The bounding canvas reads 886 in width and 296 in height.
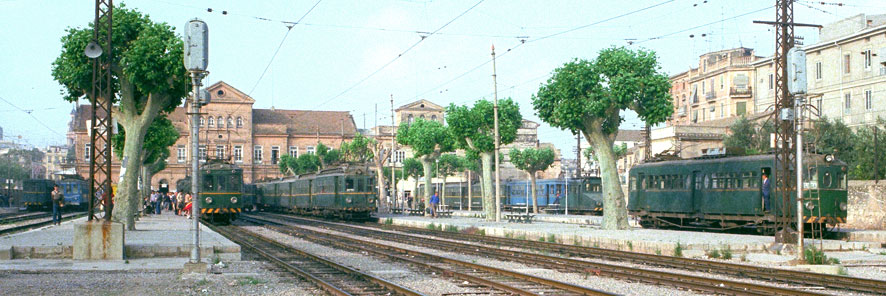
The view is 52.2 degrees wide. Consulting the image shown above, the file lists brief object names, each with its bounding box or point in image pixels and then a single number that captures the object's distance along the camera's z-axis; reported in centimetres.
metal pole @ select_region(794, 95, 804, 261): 1828
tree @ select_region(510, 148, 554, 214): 6562
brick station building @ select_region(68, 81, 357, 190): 10206
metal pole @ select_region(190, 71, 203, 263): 1689
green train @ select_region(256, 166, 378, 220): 4603
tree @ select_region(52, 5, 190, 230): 2595
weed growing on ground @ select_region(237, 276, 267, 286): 1519
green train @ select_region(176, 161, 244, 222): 4081
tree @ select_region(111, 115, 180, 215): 3878
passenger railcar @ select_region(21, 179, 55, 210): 6544
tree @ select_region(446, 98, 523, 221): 4494
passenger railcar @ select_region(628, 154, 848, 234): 2705
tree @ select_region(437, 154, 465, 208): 8538
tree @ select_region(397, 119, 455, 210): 5691
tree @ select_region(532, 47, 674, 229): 2928
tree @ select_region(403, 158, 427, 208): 8700
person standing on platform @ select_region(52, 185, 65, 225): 3425
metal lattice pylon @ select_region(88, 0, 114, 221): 1898
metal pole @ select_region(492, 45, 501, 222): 3856
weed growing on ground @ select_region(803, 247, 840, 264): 1830
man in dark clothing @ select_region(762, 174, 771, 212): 2688
